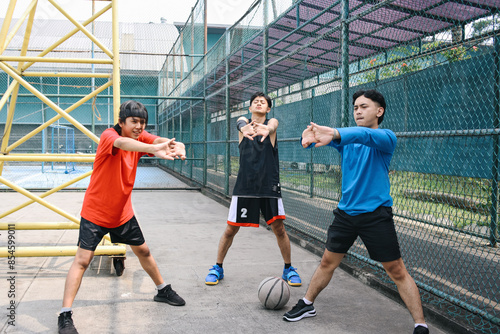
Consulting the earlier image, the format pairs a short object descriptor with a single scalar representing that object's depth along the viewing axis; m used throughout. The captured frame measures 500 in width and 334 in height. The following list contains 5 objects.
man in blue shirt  2.93
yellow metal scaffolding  4.35
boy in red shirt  3.12
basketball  3.56
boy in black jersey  4.21
